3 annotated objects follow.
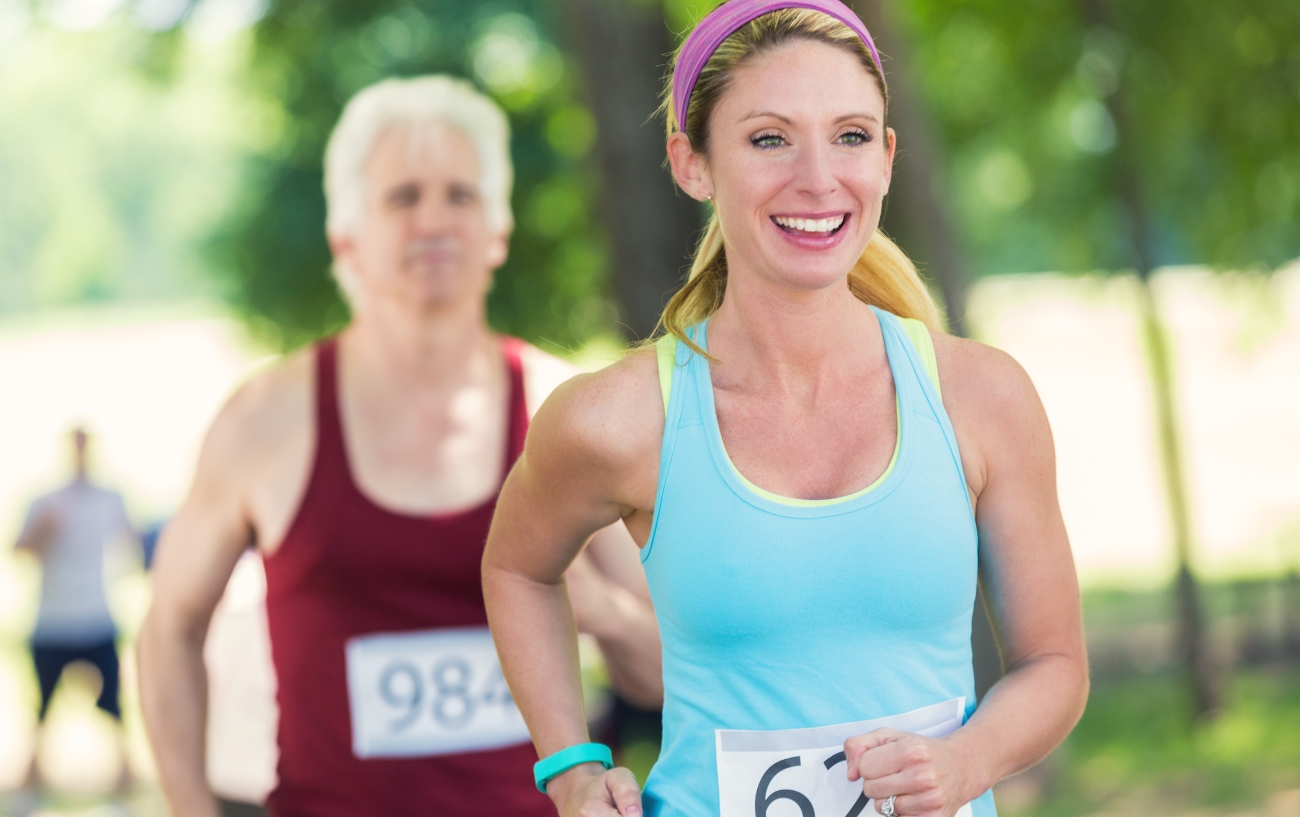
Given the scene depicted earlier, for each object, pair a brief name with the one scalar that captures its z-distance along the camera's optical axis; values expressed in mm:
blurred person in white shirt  16281
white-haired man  4973
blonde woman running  3057
